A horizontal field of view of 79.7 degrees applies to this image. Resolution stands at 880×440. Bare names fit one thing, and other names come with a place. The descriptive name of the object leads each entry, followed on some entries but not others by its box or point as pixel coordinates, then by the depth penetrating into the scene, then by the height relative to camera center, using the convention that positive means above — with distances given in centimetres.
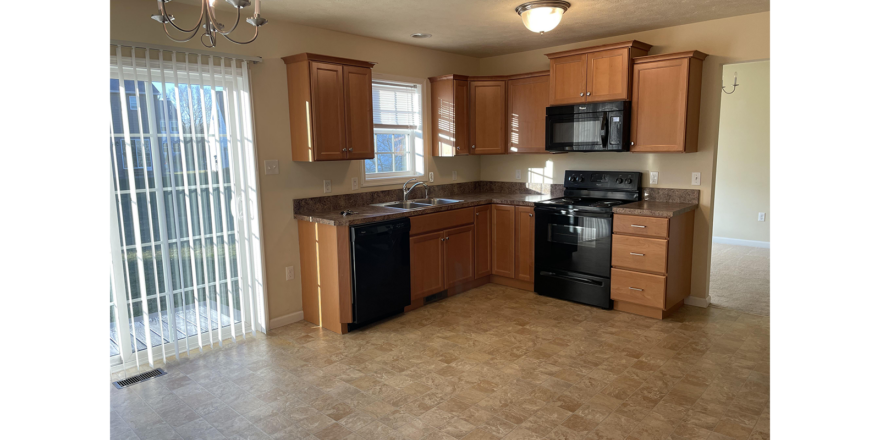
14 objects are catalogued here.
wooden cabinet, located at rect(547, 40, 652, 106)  433 +75
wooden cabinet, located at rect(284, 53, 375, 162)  392 +46
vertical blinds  323 -24
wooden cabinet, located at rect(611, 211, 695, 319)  407 -81
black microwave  440 +30
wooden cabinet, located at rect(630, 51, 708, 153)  411 +47
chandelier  194 +58
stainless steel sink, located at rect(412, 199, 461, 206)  504 -36
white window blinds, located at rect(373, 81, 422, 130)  484 +56
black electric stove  437 -65
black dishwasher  393 -81
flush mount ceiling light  354 +100
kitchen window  485 +29
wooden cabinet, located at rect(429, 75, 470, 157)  519 +47
